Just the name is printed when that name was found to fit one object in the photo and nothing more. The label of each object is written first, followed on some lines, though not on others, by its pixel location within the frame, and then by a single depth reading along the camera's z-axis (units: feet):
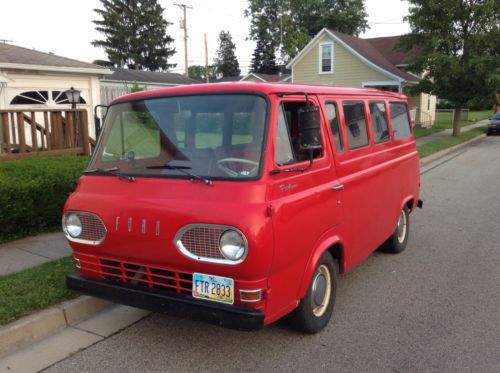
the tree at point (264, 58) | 183.42
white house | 46.34
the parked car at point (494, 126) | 84.33
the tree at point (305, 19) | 160.66
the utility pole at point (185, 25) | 139.13
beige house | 93.97
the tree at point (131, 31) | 173.88
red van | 10.29
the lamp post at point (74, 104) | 32.01
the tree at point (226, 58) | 291.30
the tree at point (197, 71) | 326.69
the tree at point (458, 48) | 67.72
